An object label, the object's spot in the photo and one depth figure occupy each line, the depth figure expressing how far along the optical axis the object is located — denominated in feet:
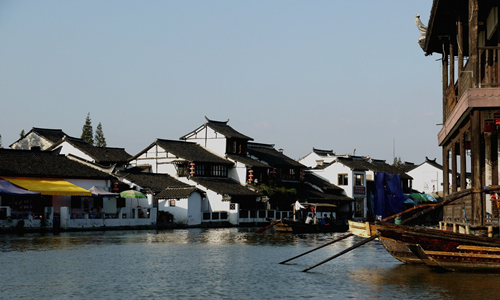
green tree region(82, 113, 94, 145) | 261.03
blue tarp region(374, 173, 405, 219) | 242.58
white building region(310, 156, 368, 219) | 235.61
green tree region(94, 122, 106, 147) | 263.29
